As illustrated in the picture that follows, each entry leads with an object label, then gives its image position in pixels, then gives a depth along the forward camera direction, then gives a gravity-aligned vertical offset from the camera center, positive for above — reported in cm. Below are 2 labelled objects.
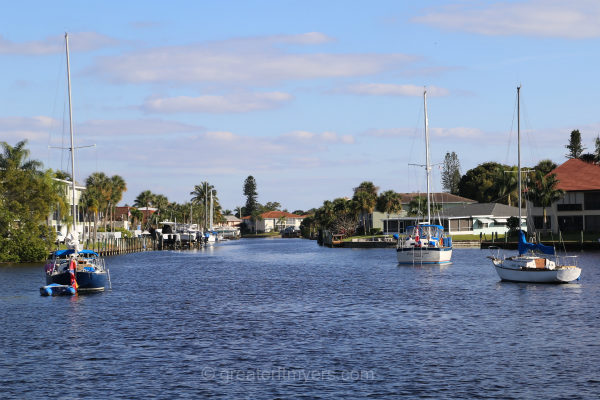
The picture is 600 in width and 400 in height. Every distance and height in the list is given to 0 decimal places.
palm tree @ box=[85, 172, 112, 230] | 14448 +927
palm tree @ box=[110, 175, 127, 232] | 15162 +895
